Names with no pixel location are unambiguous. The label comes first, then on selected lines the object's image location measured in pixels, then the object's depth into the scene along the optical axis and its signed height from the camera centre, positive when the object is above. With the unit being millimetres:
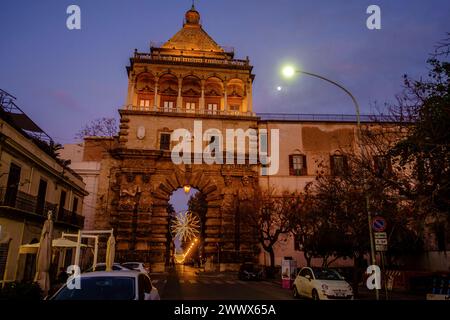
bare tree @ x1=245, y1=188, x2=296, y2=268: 29938 +3004
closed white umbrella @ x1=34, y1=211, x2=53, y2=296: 13270 -546
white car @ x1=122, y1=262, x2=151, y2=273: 20428 -1206
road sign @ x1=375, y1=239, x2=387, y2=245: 12845 +309
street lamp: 14053 +6737
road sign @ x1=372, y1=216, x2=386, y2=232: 13023 +929
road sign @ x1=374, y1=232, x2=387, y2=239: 12906 +527
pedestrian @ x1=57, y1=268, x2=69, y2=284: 20422 -1867
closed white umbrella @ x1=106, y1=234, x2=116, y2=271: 19422 -333
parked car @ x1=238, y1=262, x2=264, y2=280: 28219 -1942
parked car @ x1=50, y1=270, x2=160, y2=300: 6891 -851
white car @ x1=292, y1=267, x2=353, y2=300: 13969 -1495
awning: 17959 -114
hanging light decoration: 36562 +2046
